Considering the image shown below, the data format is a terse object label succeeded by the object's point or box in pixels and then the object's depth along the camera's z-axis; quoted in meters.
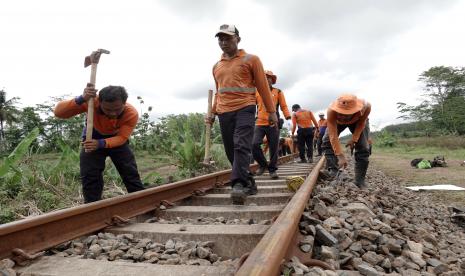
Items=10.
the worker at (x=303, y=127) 11.07
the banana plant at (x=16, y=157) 4.61
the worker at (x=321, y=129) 14.66
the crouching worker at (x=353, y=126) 4.83
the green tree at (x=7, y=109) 44.34
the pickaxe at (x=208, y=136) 5.99
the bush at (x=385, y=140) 33.22
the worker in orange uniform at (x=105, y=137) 3.71
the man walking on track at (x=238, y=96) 4.04
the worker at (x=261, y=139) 6.57
